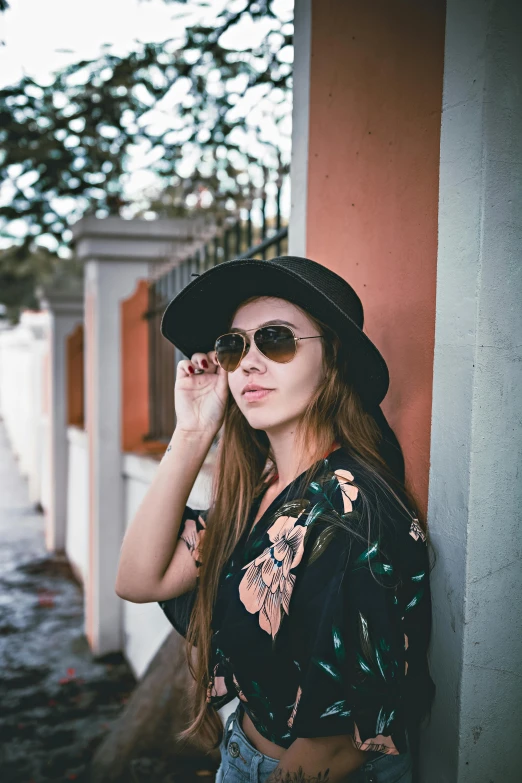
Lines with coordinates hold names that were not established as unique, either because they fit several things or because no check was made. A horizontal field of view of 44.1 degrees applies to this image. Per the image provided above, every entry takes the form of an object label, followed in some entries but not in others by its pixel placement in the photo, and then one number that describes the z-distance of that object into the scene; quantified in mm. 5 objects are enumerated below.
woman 1404
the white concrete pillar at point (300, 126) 2551
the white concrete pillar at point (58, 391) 8508
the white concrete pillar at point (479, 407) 1482
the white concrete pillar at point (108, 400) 5355
